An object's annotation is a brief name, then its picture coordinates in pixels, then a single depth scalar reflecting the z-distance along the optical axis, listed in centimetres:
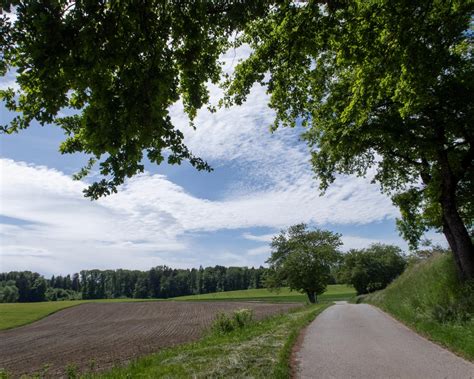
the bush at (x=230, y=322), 1732
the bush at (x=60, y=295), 14182
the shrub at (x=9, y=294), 12512
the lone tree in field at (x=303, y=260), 5212
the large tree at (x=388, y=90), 784
